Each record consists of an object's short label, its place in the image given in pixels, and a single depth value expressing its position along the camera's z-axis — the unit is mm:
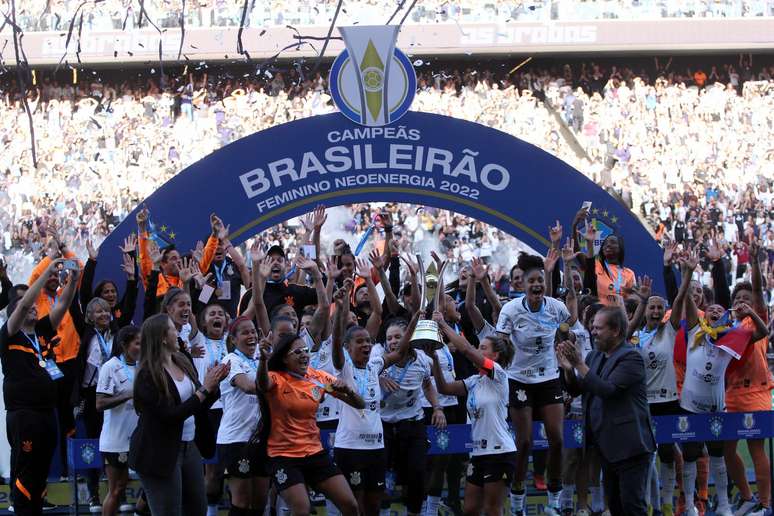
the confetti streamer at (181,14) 28136
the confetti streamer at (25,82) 26219
